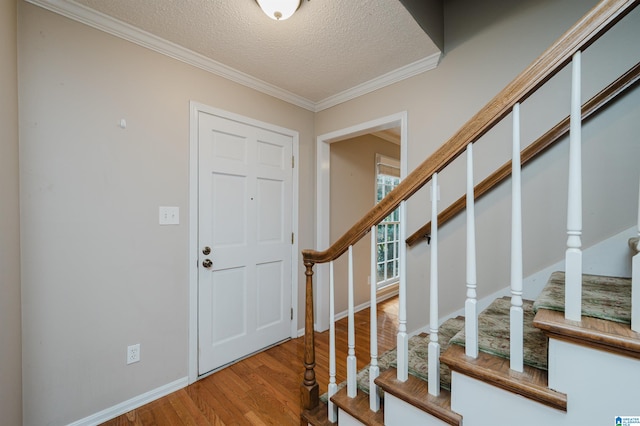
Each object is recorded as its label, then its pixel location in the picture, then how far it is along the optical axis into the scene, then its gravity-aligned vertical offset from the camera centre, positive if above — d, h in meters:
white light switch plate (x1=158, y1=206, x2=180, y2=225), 1.79 -0.04
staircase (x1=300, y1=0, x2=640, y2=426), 0.66 -0.41
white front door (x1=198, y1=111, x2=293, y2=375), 2.02 -0.24
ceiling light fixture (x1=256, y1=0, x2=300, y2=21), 1.40 +1.09
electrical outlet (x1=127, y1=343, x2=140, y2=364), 1.67 -0.91
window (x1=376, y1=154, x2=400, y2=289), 3.86 -0.36
